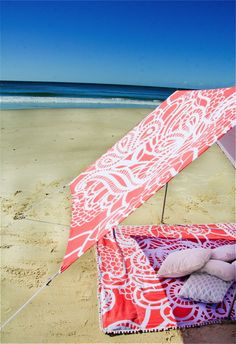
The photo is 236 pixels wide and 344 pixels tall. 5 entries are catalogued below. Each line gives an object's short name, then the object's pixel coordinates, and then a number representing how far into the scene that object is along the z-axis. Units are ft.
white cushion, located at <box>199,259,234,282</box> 10.25
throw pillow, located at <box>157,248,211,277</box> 10.34
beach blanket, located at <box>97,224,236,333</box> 9.29
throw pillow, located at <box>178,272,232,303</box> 9.82
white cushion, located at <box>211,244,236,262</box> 10.89
